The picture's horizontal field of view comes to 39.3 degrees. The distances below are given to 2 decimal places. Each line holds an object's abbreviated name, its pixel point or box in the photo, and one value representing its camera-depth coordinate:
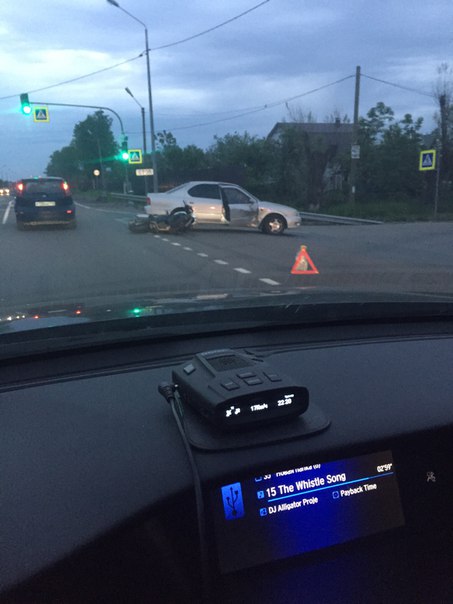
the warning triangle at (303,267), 8.68
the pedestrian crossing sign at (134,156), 41.62
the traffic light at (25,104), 30.77
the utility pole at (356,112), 31.78
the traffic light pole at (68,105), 34.61
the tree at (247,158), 45.41
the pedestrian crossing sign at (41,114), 33.47
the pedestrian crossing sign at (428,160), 27.36
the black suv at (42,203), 21.20
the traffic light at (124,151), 41.50
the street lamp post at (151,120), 34.15
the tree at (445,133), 39.41
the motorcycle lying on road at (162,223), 19.83
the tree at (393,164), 41.03
